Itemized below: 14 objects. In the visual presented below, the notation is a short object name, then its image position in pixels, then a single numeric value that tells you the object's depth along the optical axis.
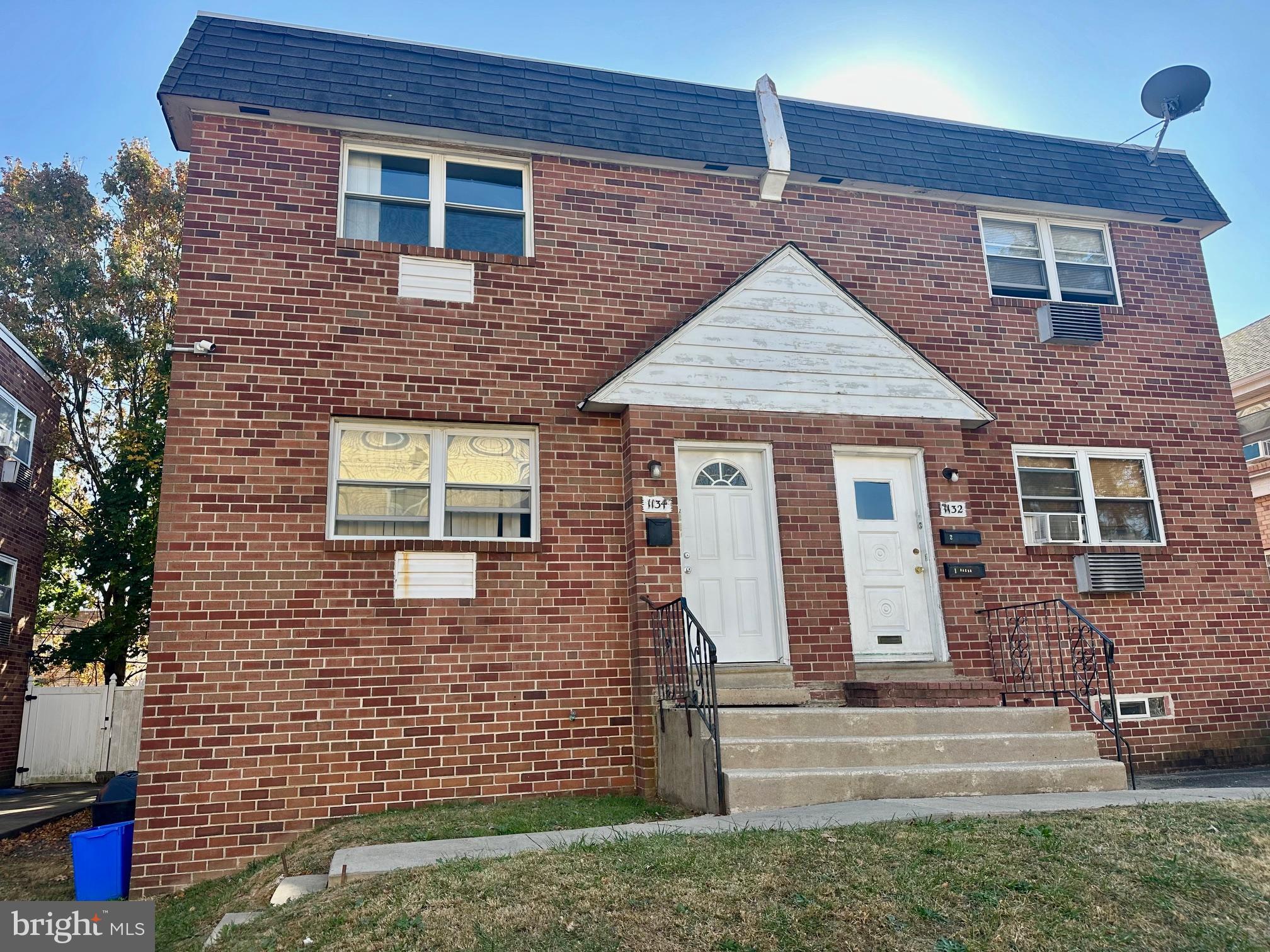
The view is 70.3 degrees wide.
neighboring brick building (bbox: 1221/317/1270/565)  16.76
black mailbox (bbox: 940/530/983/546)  8.78
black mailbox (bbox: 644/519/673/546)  8.02
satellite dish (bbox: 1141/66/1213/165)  10.94
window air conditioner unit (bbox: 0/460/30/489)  15.27
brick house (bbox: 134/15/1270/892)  7.15
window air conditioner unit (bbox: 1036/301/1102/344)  10.05
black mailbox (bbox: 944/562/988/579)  8.73
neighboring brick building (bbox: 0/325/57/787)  15.52
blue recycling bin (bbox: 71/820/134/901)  6.46
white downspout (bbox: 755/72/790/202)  9.52
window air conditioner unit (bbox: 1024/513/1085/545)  9.54
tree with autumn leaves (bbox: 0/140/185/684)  18.11
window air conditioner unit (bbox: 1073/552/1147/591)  9.34
